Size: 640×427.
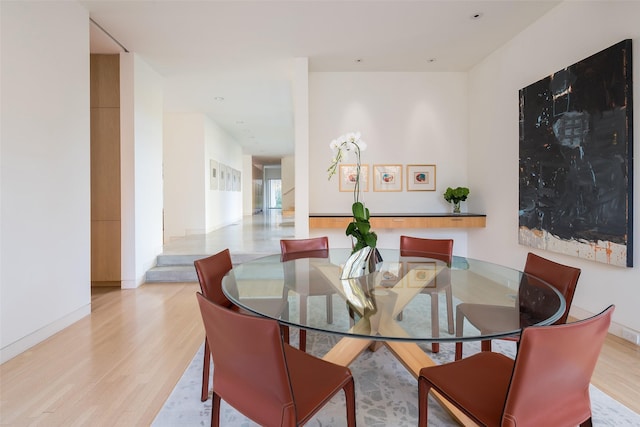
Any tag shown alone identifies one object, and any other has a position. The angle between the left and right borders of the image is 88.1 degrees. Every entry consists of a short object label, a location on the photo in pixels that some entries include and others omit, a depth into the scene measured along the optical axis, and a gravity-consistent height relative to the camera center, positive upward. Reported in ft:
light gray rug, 5.71 -3.67
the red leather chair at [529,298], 4.59 -1.47
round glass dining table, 4.24 -1.49
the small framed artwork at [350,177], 16.63 +1.55
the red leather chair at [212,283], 6.18 -1.49
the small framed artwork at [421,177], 16.84 +1.57
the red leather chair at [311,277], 5.40 -1.43
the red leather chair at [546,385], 3.12 -1.80
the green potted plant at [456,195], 15.87 +0.61
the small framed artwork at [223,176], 30.30 +3.02
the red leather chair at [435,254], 5.55 -1.30
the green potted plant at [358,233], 6.78 -0.53
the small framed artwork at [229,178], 33.35 +3.11
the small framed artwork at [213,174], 26.75 +2.88
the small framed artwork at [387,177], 16.76 +1.56
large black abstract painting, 8.55 +1.45
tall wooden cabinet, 14.33 +1.72
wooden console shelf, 14.82 -0.57
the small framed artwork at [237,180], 36.80 +3.30
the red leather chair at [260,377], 3.35 -1.96
